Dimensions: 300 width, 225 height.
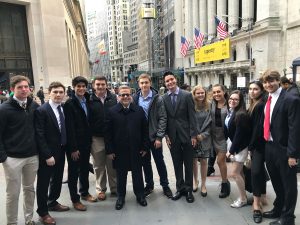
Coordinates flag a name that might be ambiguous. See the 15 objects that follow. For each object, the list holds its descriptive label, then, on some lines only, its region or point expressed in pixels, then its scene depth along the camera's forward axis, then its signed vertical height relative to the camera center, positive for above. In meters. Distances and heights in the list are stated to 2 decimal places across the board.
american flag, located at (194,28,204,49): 37.10 +4.35
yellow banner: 42.71 +3.21
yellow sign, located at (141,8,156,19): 57.46 +12.42
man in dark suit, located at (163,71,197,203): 4.94 -0.95
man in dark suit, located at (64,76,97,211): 4.58 -0.89
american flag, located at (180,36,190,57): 41.34 +3.71
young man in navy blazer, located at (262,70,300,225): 3.60 -0.89
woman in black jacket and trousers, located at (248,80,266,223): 4.18 -1.11
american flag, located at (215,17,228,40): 31.75 +4.57
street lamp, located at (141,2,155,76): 57.45 +12.41
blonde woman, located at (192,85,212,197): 5.17 -0.97
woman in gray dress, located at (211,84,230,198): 5.08 -1.03
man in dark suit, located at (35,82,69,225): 4.11 -0.91
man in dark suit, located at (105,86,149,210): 4.74 -1.05
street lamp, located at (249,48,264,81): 37.44 +1.35
